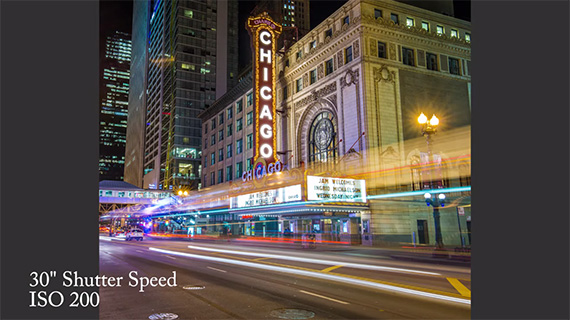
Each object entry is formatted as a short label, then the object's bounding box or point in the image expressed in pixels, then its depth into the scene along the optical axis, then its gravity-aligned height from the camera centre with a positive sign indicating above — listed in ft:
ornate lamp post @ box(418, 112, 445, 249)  65.26 +10.46
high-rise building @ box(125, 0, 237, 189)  326.65 +123.49
